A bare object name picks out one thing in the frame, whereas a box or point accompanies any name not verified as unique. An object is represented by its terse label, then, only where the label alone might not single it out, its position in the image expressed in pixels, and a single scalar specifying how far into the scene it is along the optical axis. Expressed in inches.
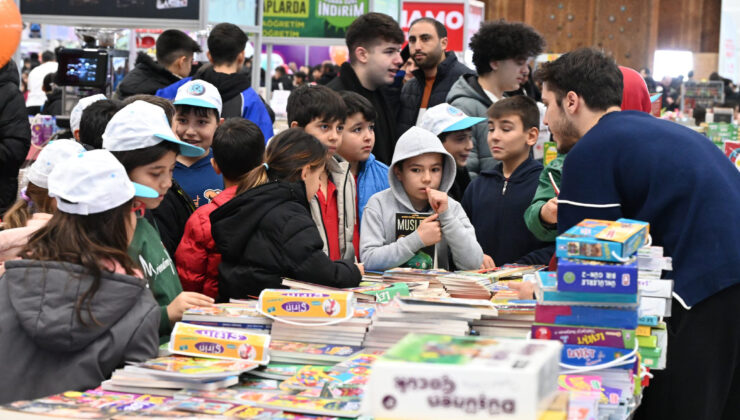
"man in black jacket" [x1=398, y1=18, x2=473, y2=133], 235.9
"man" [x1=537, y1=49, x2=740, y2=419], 125.2
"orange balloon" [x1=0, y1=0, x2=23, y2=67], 189.5
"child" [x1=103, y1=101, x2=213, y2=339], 120.3
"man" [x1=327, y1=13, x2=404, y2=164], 221.1
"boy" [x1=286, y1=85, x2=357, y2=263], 166.6
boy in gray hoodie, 156.4
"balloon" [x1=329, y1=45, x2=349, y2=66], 725.3
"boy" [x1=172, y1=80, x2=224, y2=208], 181.3
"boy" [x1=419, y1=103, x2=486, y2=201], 192.1
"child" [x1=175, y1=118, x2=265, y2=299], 151.6
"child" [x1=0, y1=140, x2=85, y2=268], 127.2
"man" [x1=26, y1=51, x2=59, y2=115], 451.5
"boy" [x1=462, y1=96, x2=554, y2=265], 182.1
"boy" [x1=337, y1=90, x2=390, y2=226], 182.1
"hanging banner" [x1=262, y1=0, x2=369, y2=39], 340.2
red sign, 406.3
